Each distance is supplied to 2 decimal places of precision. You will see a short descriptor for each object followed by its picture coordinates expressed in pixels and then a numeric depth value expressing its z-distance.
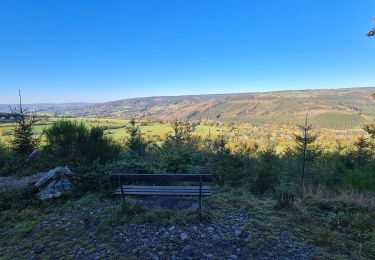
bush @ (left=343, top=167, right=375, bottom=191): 8.24
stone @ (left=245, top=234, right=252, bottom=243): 4.30
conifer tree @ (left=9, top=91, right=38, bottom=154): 11.95
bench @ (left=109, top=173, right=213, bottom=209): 5.09
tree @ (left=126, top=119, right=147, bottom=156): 17.77
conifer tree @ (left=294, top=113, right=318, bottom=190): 13.77
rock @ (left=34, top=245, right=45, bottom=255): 4.15
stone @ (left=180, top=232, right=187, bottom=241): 4.36
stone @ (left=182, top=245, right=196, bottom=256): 3.97
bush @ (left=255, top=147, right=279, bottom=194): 9.63
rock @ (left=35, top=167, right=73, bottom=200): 6.67
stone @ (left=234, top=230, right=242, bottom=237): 4.51
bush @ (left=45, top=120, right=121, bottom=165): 10.06
